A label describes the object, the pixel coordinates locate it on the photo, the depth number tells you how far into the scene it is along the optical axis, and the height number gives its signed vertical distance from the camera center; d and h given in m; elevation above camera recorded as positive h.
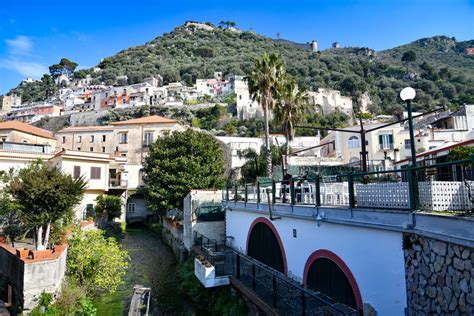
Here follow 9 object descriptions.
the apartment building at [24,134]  43.28 +7.73
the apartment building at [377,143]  38.34 +4.67
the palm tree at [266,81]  23.70 +7.80
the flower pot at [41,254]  12.64 -2.76
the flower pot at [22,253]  12.93 -2.75
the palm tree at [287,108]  23.97 +5.68
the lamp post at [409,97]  7.34 +2.12
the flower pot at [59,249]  13.89 -2.84
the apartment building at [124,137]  50.12 +8.09
